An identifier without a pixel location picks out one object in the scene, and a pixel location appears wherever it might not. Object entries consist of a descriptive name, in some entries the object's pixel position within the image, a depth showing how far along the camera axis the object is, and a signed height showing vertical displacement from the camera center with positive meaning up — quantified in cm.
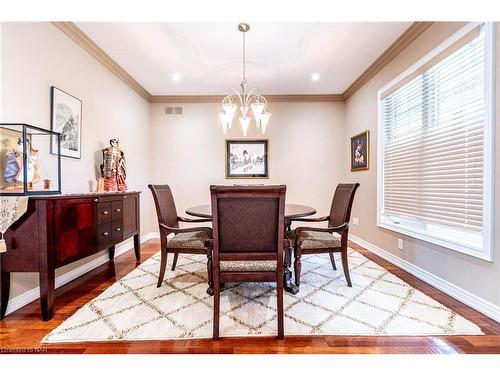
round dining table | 207 -27
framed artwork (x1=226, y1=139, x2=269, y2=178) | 436 +50
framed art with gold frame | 352 +54
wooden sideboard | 167 -42
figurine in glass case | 175 +14
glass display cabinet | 174 +18
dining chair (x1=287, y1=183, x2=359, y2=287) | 210 -52
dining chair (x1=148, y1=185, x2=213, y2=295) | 211 -52
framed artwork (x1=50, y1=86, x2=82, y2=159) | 222 +66
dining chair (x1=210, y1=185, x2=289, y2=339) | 140 -34
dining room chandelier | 237 +78
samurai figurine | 278 +21
